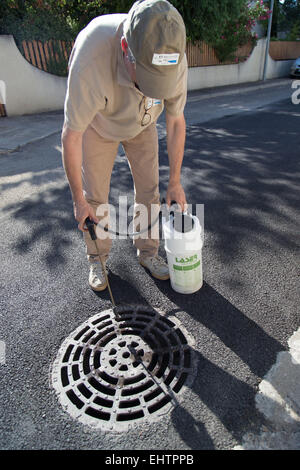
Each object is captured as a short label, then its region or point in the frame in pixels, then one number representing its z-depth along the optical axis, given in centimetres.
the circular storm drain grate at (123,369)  158
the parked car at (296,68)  1617
